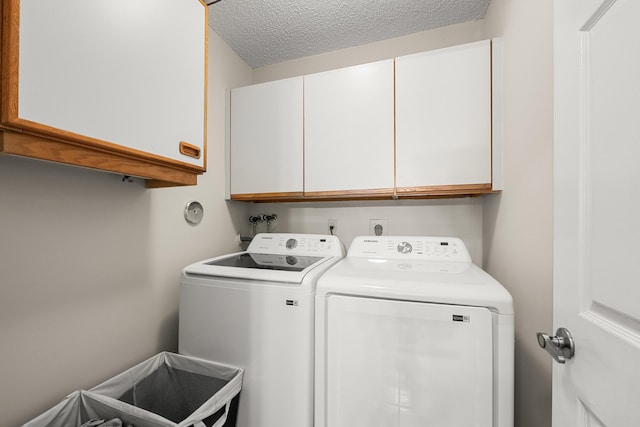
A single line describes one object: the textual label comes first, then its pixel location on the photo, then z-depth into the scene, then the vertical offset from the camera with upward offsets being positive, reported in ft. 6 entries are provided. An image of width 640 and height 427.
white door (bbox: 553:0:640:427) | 1.36 +0.03
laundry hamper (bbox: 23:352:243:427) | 2.92 -2.50
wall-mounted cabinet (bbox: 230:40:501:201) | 4.36 +1.64
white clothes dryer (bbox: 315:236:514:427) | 2.84 -1.69
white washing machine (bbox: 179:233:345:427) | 3.41 -1.73
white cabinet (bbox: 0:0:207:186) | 1.93 +1.24
